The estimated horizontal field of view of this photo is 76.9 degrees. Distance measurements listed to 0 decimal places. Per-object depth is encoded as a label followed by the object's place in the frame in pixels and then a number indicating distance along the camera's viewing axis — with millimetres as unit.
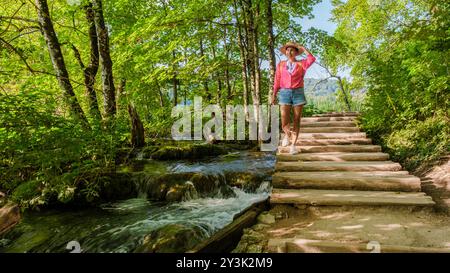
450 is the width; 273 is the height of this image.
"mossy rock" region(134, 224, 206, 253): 4340
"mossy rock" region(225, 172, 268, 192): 7450
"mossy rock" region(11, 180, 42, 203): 5699
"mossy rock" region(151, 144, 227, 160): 10914
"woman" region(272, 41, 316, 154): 6227
